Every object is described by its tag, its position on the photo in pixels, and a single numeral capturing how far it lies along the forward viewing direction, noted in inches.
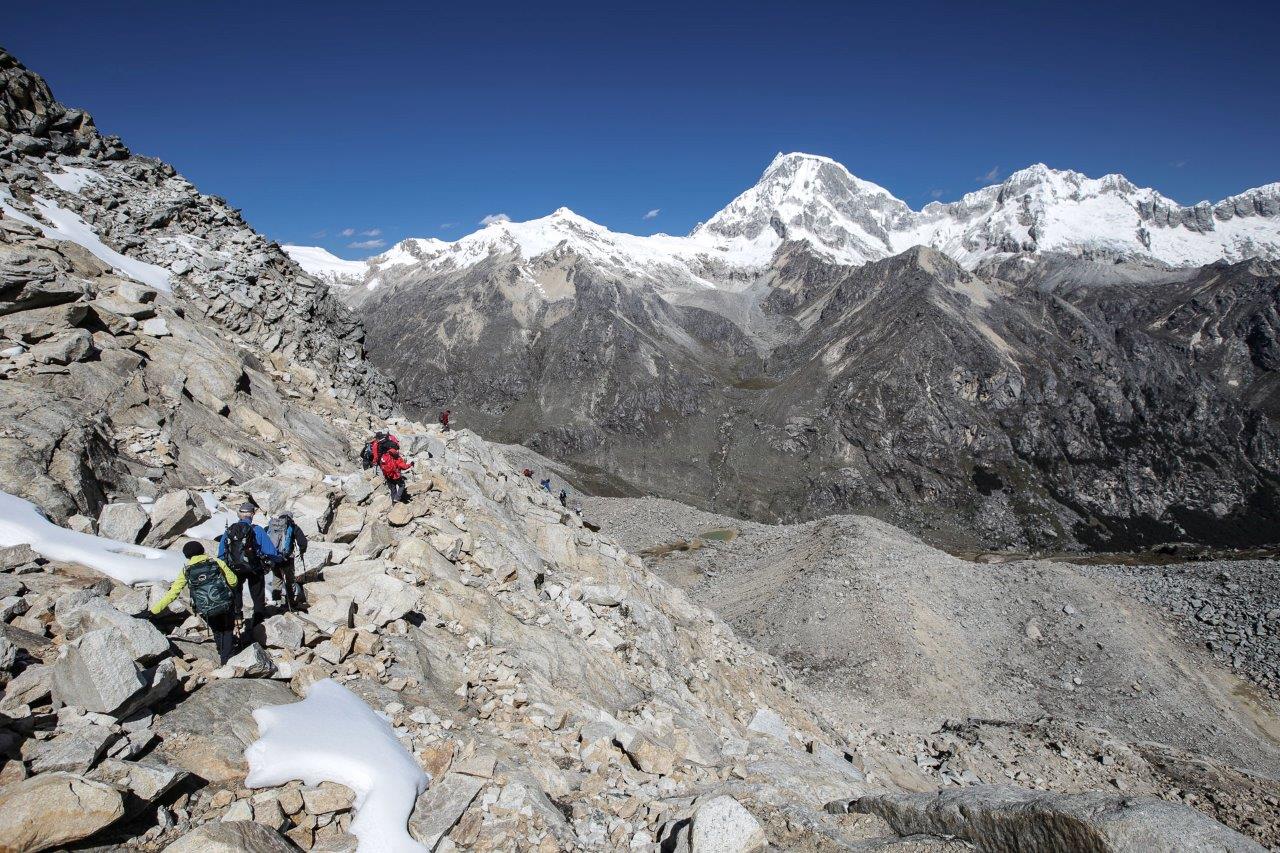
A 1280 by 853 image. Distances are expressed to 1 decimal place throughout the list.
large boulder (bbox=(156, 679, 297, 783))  315.9
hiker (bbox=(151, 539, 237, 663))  381.4
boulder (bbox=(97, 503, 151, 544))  475.2
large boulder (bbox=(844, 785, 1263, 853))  322.0
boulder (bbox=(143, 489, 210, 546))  500.1
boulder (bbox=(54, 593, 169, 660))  332.2
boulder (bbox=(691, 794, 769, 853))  353.7
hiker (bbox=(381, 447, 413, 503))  697.6
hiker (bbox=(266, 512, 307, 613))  470.0
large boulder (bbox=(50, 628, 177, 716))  301.9
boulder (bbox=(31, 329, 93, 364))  633.0
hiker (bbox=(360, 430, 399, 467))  722.2
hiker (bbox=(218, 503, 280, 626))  433.1
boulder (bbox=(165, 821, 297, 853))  256.3
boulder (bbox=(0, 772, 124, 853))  238.2
